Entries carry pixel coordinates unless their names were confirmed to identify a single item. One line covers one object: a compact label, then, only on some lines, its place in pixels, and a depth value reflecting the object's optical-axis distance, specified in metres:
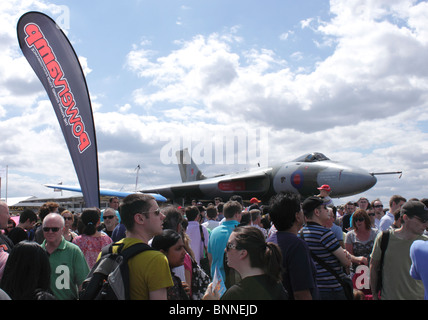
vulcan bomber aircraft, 16.56
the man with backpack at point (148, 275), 2.15
